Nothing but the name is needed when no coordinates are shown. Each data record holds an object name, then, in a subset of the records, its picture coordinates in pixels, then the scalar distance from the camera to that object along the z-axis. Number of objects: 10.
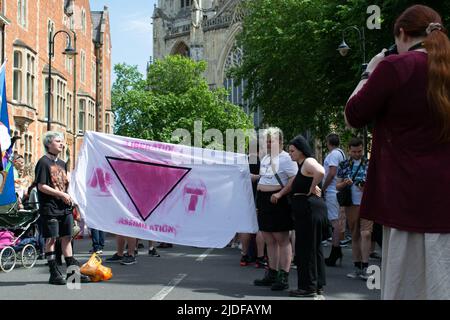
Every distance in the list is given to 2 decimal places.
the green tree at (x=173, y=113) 63.48
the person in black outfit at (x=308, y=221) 8.04
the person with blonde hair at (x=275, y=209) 8.71
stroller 10.59
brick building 29.39
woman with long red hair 3.06
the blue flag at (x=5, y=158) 11.03
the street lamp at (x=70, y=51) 25.06
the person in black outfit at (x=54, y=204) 8.90
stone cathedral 86.88
